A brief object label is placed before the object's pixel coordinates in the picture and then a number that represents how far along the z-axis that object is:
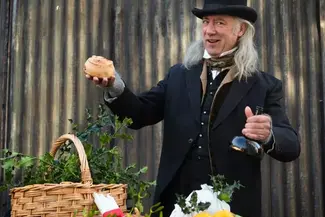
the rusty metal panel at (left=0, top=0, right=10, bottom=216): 7.15
